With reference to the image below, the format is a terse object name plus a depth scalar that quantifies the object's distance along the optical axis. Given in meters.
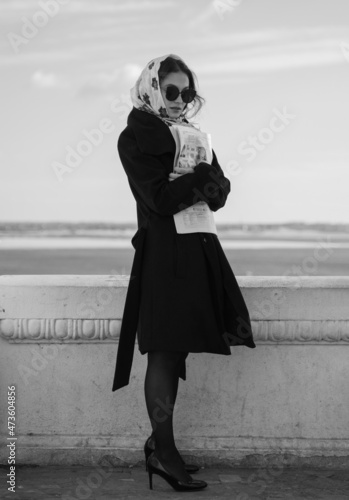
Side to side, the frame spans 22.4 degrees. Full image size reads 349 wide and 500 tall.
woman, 3.39
